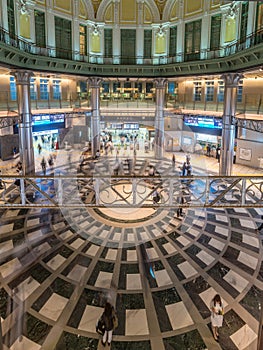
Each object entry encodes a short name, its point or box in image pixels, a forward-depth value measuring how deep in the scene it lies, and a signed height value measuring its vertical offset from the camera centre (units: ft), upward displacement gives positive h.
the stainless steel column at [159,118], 76.13 -0.19
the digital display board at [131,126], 84.77 -2.59
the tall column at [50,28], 63.31 +19.35
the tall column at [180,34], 69.00 +20.01
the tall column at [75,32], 69.15 +20.32
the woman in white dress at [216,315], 20.12 -13.58
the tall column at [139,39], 74.28 +20.13
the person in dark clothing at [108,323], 19.86 -14.03
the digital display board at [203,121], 65.07 -0.90
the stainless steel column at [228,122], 55.42 -0.78
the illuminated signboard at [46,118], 65.10 -0.42
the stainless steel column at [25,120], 55.52 -0.78
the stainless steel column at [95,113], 76.38 +0.97
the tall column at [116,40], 74.38 +19.83
